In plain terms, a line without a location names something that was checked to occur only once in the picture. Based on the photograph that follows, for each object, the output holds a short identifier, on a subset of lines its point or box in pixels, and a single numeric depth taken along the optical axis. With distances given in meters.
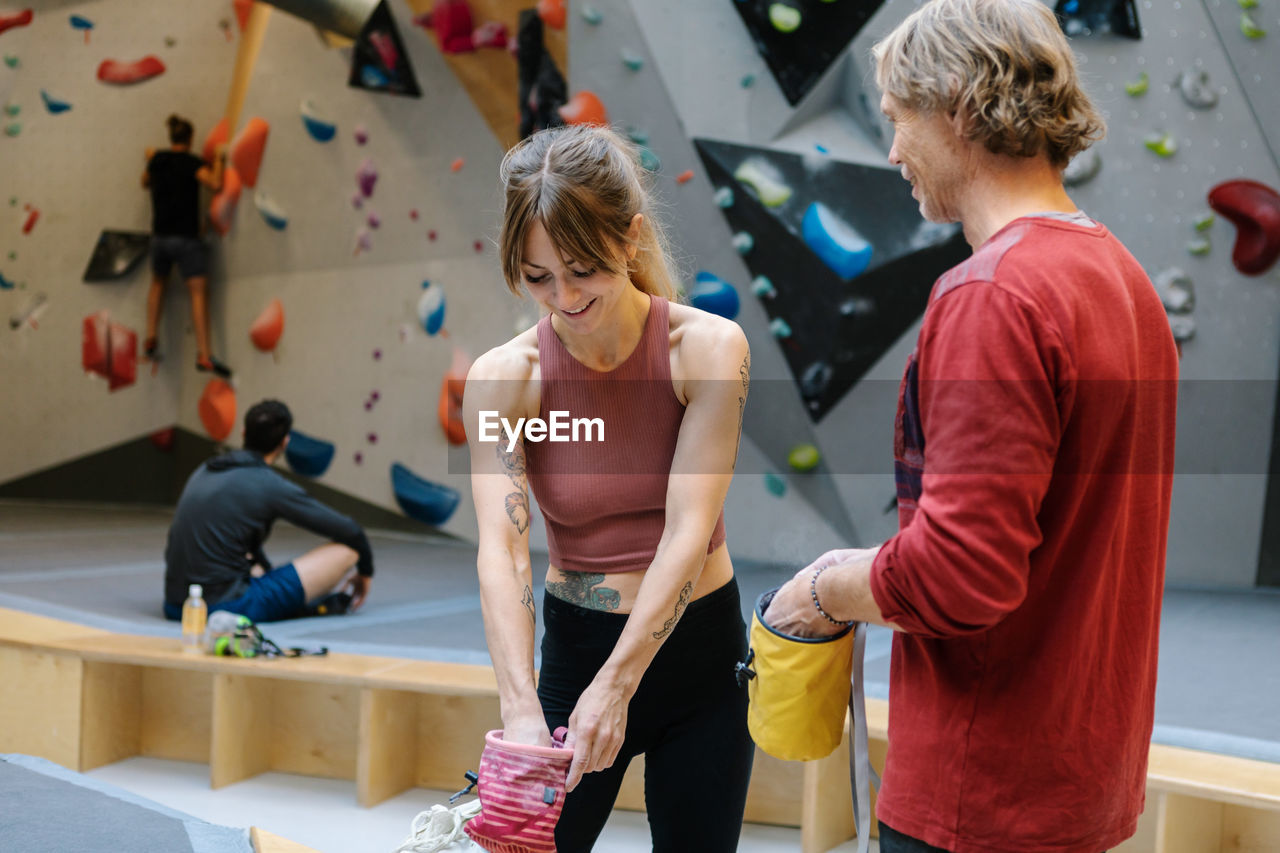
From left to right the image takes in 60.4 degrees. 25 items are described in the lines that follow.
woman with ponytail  1.39
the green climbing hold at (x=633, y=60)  5.12
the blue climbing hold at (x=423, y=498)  6.11
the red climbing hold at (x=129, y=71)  7.16
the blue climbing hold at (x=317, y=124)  6.43
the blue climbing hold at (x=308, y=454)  6.62
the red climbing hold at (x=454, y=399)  5.96
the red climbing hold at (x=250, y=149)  6.77
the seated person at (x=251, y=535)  3.73
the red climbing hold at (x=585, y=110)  5.13
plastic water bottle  3.30
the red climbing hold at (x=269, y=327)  6.80
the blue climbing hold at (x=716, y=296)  5.06
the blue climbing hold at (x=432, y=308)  6.05
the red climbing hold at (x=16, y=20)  6.86
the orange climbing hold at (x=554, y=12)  5.24
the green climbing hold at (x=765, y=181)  4.96
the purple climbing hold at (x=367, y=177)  6.28
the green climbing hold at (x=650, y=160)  4.95
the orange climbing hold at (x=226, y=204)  6.99
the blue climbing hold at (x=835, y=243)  4.85
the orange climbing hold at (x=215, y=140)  7.16
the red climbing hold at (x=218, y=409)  7.10
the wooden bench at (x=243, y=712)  3.04
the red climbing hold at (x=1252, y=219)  4.38
